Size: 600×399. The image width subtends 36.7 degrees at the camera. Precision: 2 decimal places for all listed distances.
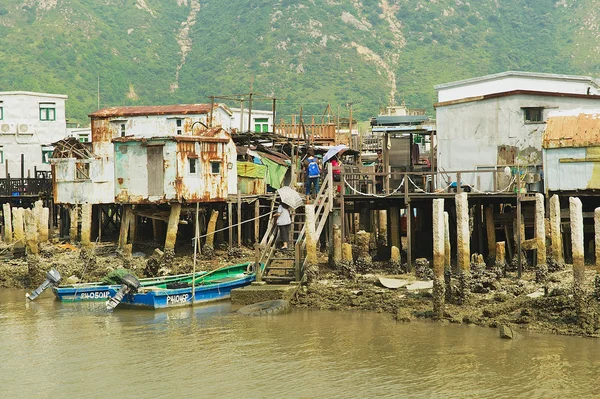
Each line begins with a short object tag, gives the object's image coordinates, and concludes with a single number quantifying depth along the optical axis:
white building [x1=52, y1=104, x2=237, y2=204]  38.34
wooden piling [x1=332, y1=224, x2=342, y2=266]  31.33
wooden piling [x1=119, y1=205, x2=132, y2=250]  39.19
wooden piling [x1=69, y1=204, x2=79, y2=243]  41.88
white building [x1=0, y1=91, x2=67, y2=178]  56.25
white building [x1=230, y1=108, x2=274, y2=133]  59.16
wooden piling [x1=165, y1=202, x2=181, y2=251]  37.25
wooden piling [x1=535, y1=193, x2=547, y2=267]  28.14
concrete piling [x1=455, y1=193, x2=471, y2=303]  26.12
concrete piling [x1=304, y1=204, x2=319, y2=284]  29.53
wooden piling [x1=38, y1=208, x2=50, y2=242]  40.20
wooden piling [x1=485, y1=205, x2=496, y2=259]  31.83
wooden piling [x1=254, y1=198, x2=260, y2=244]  37.52
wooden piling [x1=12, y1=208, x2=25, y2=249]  39.91
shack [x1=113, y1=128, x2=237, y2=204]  38.16
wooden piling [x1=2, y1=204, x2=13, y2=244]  41.81
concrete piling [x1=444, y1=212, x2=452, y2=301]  26.52
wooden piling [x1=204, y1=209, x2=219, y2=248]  37.53
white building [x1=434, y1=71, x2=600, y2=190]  33.69
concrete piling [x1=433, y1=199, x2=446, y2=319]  25.28
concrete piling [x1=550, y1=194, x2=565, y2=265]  28.52
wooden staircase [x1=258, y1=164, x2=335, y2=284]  30.23
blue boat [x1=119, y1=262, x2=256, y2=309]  29.20
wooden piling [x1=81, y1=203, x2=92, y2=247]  38.81
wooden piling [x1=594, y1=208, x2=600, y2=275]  24.03
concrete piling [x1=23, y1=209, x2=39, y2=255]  36.38
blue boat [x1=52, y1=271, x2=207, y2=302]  30.80
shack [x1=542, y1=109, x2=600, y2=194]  31.67
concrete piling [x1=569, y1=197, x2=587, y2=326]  23.12
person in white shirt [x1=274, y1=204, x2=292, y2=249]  31.91
